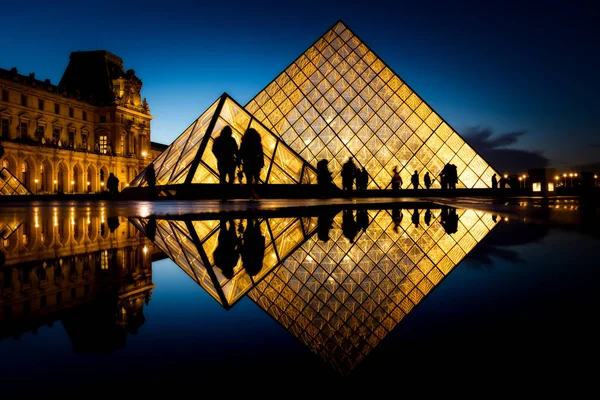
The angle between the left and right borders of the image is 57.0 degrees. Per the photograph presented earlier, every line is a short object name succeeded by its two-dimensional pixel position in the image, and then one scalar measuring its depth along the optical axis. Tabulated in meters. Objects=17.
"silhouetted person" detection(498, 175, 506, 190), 37.73
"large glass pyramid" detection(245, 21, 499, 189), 36.66
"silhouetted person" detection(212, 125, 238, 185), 22.22
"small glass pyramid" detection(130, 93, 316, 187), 27.41
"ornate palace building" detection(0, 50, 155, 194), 54.31
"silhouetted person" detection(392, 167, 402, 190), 33.00
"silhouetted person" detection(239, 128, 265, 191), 23.06
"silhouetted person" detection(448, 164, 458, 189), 31.19
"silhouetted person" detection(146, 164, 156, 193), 29.33
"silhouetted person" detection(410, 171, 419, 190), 33.59
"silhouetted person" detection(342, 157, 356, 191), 29.76
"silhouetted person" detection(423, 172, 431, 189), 34.72
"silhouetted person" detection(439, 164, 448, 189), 31.31
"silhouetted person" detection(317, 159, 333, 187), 29.89
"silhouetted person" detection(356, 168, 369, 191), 31.14
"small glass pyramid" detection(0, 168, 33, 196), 35.34
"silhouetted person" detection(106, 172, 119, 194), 35.06
